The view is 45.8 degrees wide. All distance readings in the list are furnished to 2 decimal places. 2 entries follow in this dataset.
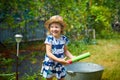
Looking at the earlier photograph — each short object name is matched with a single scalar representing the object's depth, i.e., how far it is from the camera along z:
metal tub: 2.57
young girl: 1.73
